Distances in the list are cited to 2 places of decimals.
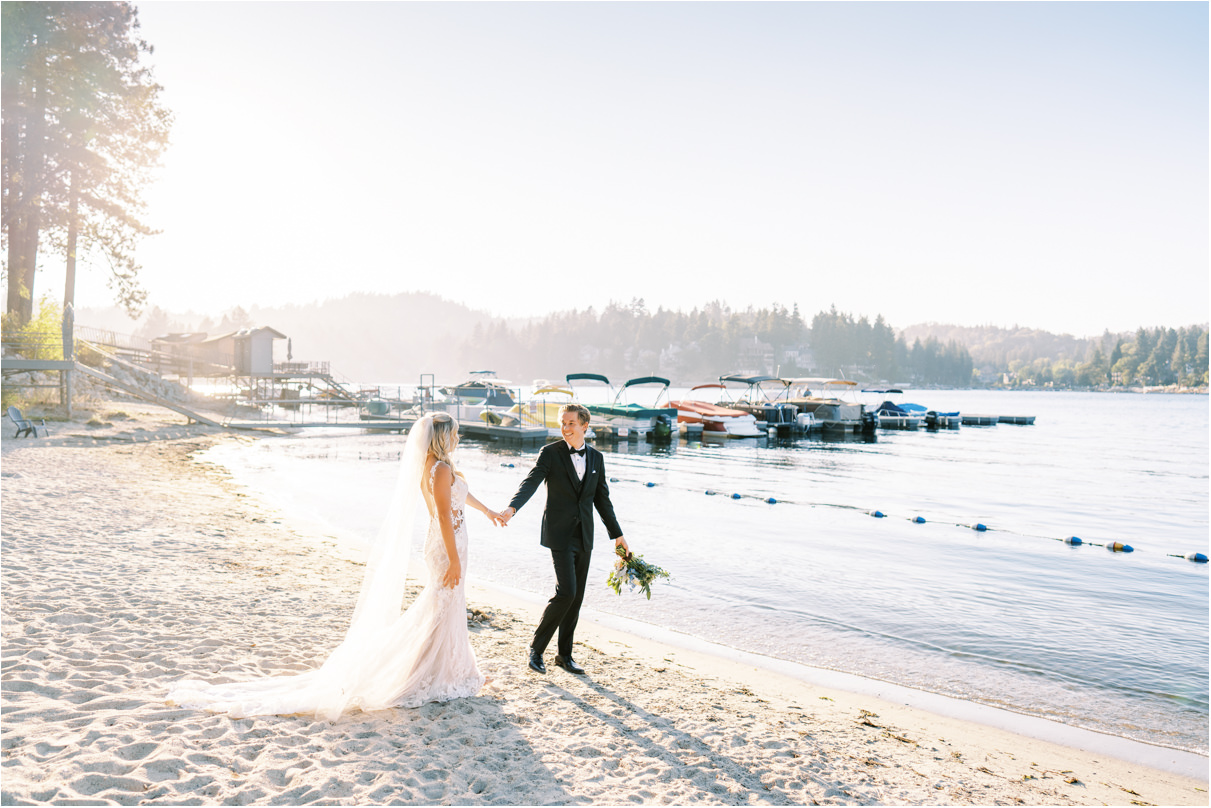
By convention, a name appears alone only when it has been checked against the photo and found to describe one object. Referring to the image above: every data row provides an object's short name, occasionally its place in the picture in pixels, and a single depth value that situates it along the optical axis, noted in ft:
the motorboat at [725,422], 142.72
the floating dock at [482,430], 121.60
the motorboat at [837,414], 164.25
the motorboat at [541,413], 130.11
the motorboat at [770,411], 153.99
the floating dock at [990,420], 213.66
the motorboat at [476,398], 140.05
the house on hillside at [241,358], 176.65
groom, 18.93
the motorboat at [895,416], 197.77
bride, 15.71
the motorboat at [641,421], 134.00
